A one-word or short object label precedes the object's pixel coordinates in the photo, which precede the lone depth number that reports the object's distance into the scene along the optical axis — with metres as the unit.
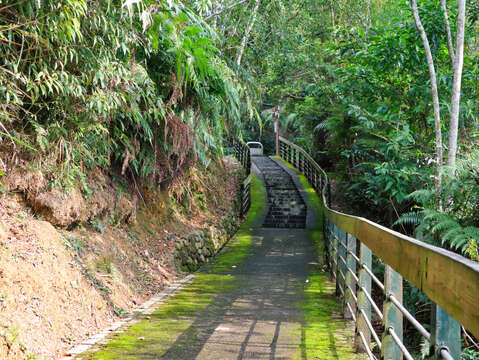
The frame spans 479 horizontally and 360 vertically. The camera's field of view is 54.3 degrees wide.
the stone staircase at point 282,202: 15.40
